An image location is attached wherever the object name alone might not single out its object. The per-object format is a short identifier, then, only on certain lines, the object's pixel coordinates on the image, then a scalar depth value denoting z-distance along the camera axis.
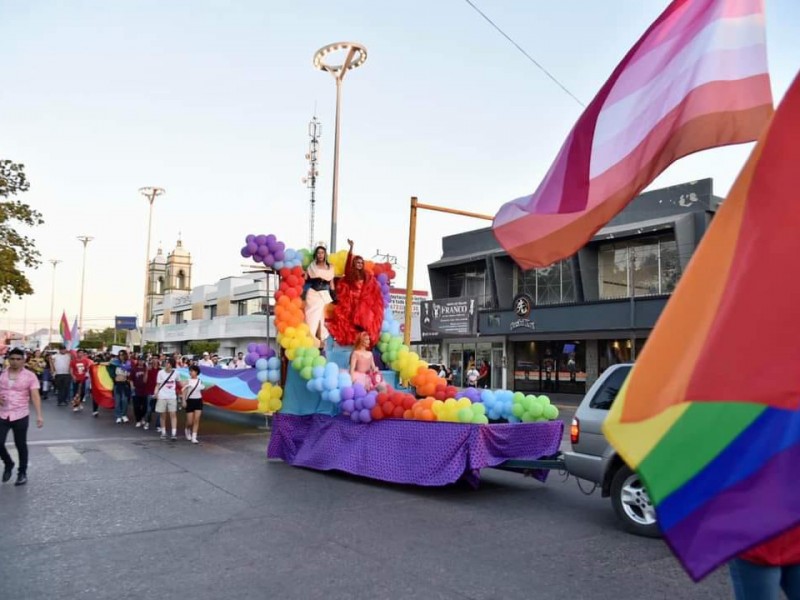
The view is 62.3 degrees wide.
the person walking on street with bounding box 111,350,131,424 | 17.06
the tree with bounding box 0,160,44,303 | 22.69
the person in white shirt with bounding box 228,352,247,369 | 20.80
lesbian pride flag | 4.50
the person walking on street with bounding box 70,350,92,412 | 20.40
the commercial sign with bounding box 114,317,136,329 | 66.81
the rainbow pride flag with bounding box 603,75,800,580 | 2.10
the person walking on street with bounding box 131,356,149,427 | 15.83
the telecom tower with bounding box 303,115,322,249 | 34.84
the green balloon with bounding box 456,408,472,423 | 8.32
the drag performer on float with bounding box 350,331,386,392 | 10.05
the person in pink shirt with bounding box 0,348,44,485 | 8.69
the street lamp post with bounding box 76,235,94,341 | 62.28
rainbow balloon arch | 8.39
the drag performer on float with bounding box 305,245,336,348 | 11.21
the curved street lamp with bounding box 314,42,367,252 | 17.81
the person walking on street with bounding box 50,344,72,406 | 21.52
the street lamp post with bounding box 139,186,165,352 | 46.03
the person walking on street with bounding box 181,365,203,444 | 13.36
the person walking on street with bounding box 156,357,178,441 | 13.89
